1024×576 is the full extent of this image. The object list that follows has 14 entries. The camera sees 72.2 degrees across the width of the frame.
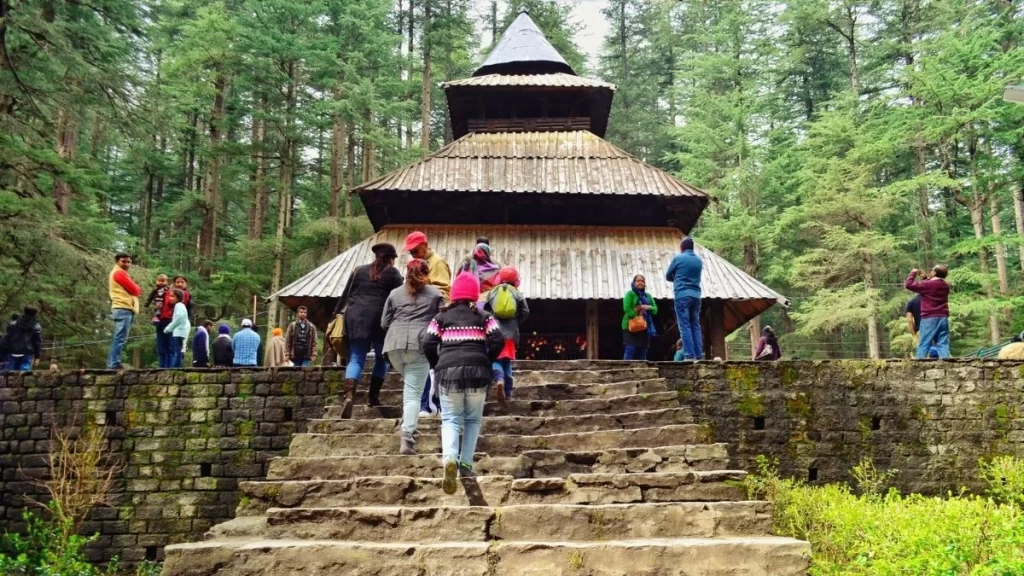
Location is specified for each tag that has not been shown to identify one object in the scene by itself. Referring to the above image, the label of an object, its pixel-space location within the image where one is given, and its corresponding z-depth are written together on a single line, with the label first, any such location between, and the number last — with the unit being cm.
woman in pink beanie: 498
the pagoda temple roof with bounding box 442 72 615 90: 1584
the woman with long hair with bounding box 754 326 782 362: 1249
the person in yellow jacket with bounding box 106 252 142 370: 899
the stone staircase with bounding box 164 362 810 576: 439
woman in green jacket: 908
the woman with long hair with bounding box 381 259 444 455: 559
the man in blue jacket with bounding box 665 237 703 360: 880
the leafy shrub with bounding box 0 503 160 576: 782
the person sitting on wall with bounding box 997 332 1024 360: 997
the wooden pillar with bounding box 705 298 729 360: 1262
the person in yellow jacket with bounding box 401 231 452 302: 625
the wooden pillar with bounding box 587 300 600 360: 1246
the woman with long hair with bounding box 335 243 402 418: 642
